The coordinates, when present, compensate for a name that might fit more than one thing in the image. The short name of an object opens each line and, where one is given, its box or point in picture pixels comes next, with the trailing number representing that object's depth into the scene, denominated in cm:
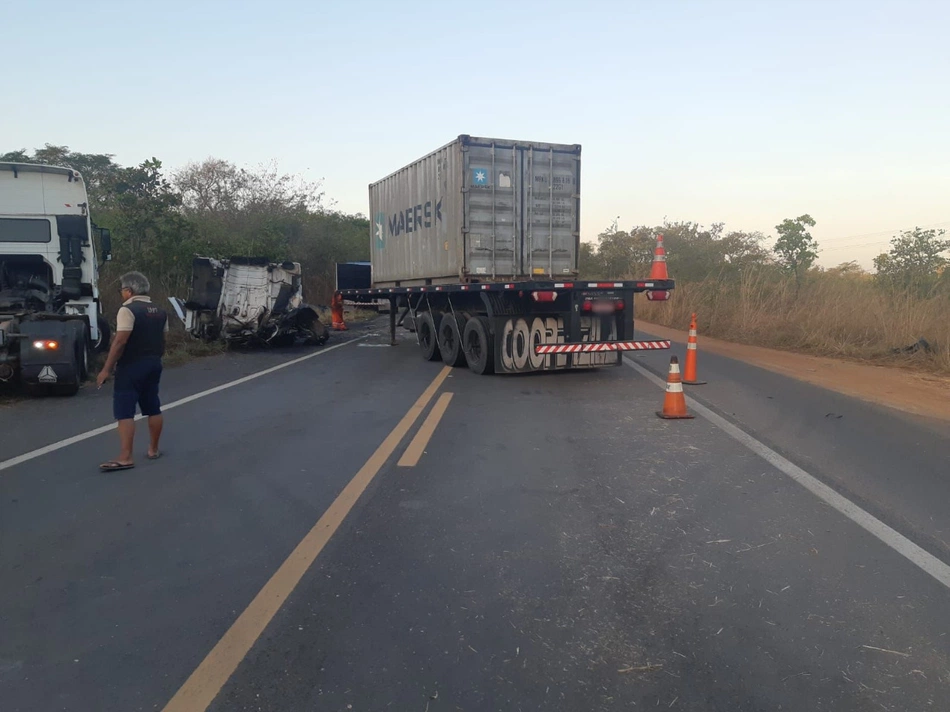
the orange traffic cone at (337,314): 2393
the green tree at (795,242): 3059
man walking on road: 652
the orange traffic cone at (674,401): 864
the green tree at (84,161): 2874
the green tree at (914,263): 1778
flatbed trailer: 1173
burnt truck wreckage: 1689
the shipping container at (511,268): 1191
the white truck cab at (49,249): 1138
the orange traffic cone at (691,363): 1128
